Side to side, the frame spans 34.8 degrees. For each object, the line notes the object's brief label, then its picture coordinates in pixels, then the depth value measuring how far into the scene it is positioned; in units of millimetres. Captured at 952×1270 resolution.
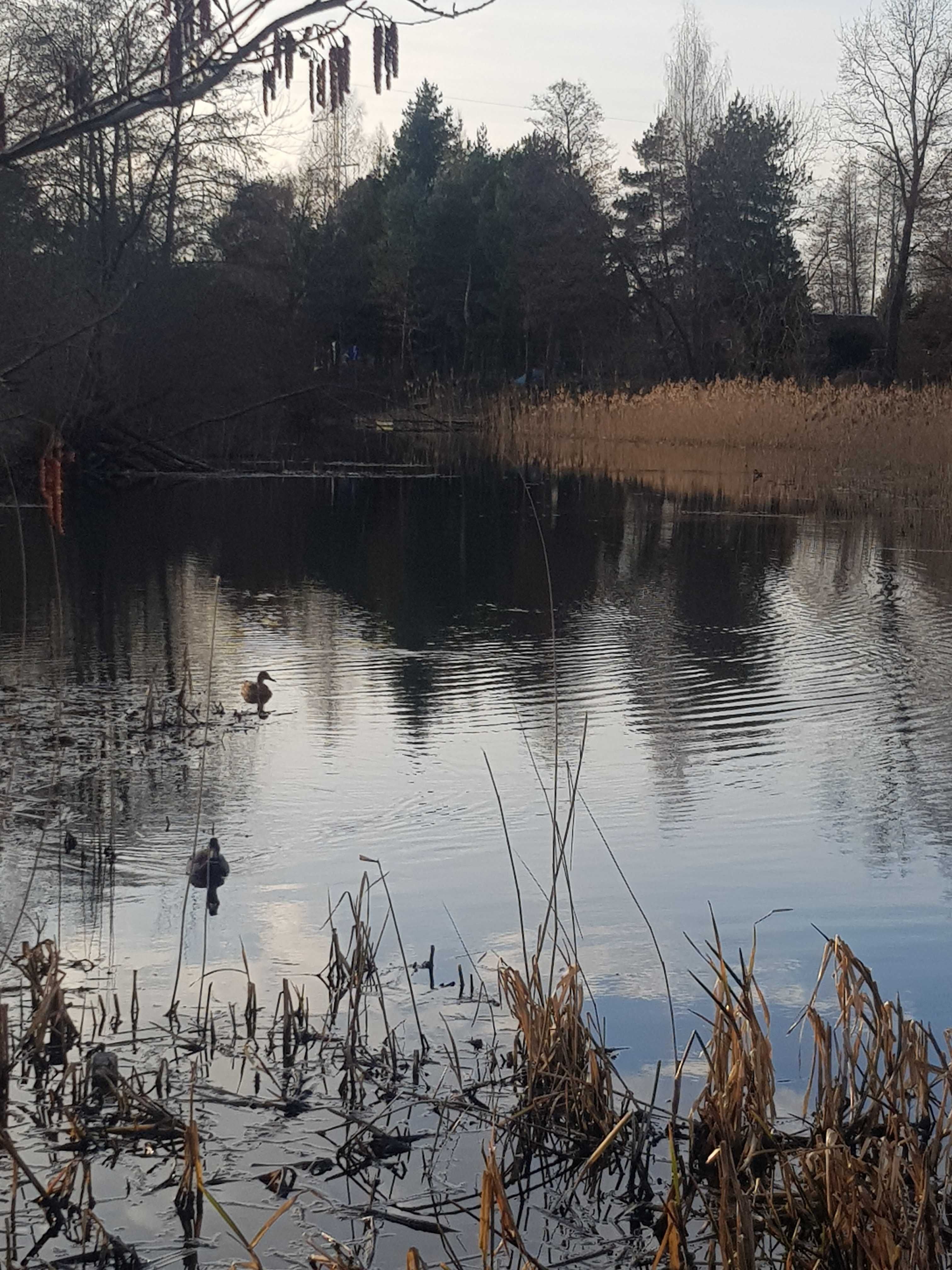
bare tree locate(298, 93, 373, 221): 58719
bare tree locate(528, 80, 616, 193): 57094
